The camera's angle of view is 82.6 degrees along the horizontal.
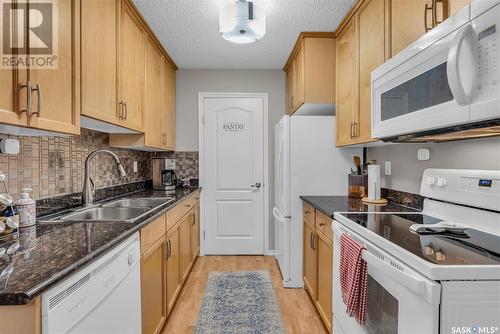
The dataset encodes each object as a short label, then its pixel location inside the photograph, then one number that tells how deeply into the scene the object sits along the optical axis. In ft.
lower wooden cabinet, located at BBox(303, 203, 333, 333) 6.18
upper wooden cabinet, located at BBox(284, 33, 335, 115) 8.67
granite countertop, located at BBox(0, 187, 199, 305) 2.36
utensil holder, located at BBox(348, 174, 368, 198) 7.76
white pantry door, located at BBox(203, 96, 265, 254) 11.85
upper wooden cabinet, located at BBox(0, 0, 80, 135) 3.40
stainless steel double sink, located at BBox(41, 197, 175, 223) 5.70
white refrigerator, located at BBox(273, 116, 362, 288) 8.47
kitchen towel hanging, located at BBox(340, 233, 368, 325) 4.12
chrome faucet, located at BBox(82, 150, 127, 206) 6.40
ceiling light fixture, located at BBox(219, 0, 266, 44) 6.16
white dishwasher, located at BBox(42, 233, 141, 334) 2.63
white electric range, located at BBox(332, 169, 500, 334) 2.64
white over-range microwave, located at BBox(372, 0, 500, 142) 2.92
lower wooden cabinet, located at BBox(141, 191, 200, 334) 5.26
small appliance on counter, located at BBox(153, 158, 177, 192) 10.66
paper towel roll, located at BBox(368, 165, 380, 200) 6.93
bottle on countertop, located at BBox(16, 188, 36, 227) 4.22
